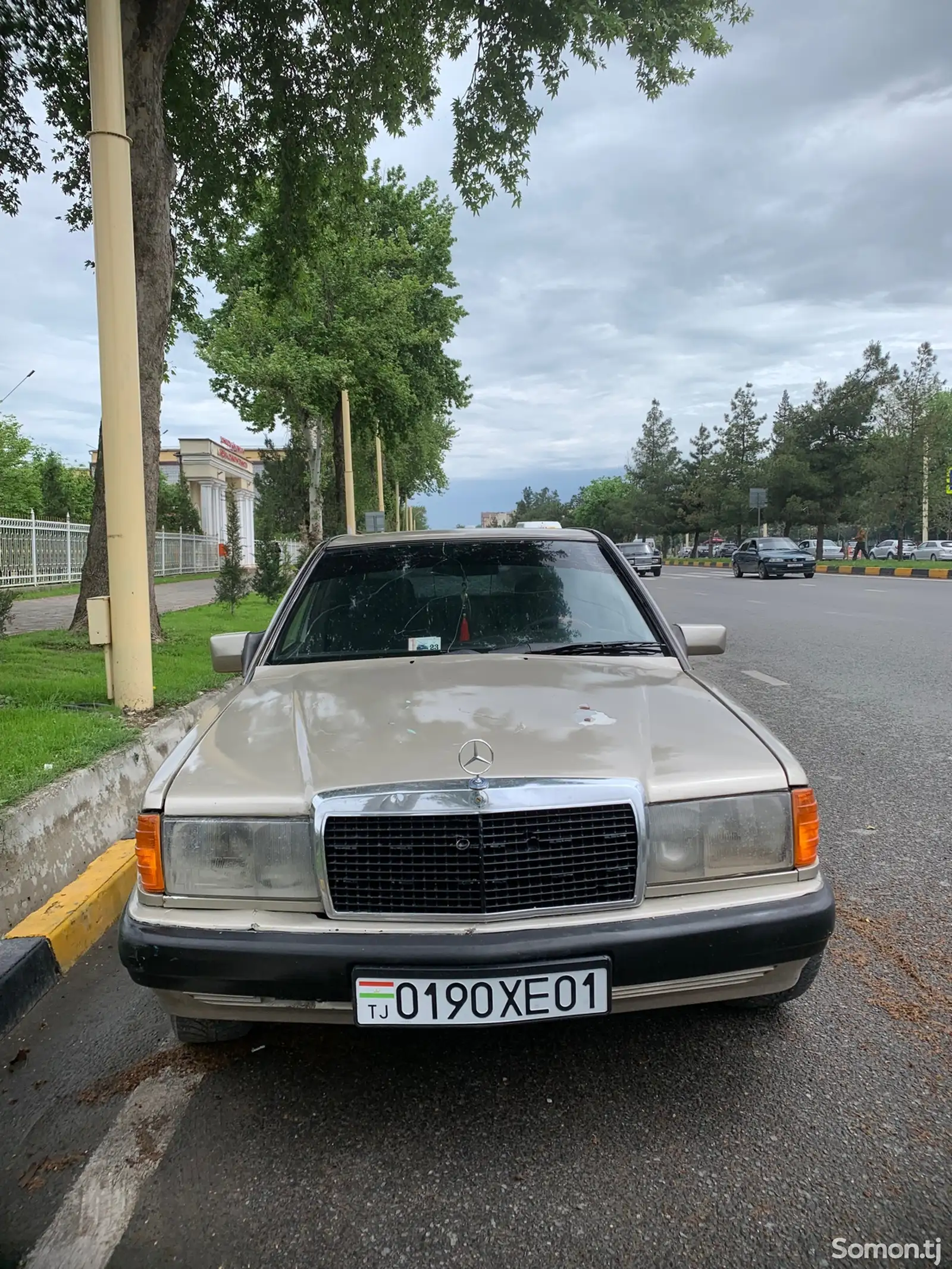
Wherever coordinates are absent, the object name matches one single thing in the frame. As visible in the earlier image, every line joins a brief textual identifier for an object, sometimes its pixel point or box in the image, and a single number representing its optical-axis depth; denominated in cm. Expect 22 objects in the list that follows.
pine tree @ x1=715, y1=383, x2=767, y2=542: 6525
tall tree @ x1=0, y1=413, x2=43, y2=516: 4512
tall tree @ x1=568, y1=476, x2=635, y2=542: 8781
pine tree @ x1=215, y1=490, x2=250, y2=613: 1387
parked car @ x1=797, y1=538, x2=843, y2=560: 5986
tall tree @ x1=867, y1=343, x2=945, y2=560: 3919
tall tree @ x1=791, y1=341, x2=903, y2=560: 5050
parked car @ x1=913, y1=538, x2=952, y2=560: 5338
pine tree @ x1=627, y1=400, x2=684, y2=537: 7875
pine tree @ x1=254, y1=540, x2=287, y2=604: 1584
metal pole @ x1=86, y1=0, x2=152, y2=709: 528
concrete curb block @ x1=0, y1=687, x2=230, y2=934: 329
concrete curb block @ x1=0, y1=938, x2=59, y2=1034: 268
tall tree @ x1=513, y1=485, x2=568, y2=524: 16475
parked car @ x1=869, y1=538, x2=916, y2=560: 5925
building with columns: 4953
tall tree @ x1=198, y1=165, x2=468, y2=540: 2175
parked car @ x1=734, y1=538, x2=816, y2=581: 3088
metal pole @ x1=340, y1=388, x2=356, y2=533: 2217
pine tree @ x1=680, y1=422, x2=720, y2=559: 6850
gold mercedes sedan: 196
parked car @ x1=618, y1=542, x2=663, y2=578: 3659
